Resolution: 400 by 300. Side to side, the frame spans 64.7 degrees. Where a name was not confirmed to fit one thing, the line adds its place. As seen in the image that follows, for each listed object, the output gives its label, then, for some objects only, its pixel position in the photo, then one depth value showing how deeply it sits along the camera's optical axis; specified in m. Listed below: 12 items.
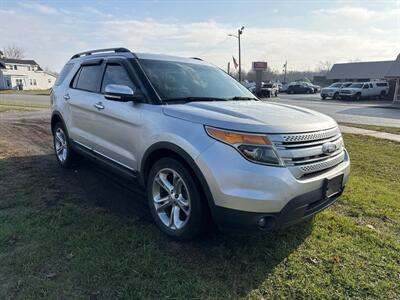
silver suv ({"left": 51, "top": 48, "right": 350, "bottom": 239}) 2.60
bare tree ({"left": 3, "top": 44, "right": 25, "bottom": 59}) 102.19
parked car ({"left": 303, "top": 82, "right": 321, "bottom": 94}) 50.10
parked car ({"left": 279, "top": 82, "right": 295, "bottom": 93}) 50.28
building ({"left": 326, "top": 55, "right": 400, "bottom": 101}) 54.62
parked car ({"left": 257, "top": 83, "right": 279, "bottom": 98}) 37.96
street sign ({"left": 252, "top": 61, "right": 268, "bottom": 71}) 48.78
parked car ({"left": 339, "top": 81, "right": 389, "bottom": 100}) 34.66
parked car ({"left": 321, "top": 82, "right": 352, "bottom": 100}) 36.03
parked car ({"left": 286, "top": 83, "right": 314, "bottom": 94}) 48.97
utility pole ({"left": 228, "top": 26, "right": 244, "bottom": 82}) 37.89
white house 67.25
